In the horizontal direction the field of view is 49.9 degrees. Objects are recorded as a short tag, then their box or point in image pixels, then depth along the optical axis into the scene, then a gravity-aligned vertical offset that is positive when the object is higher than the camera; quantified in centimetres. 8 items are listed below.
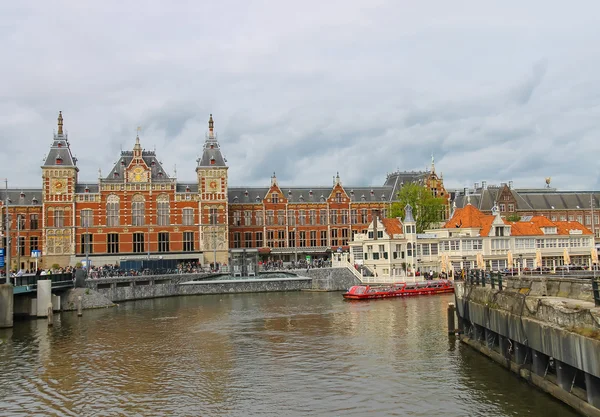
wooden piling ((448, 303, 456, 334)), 4391 -421
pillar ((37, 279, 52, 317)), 6134 -212
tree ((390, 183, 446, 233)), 11036 +933
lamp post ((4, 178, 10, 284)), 5380 +82
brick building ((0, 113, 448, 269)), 10412 +942
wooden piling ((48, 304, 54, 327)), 5614 -376
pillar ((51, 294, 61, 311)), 6712 -299
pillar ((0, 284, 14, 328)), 5385 -242
